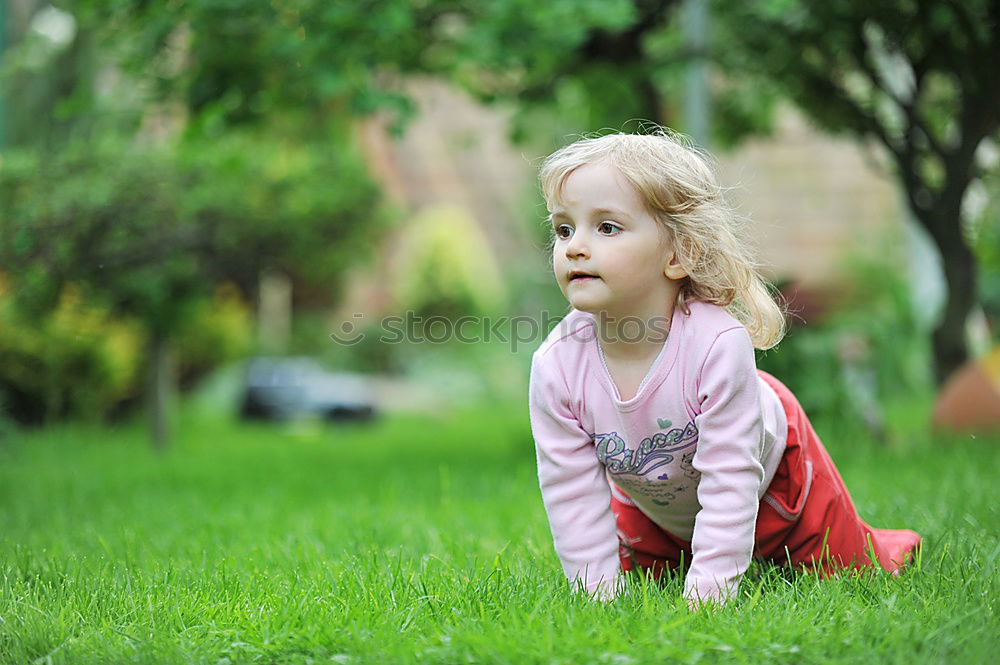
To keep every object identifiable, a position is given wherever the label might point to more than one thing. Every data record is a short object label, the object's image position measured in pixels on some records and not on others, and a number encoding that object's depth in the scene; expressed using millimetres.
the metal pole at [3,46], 7617
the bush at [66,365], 7758
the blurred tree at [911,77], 4668
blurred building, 14055
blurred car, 10953
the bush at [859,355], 5547
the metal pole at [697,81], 5691
